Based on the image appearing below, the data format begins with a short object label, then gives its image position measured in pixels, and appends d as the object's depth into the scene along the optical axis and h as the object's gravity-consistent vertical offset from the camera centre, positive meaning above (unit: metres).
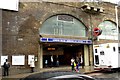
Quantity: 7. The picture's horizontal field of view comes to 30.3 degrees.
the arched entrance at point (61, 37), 24.23 +2.14
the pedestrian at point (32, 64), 22.15 -0.71
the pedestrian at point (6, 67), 20.02 -0.89
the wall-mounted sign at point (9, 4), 21.34 +5.16
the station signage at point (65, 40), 23.18 +1.84
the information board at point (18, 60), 21.55 -0.29
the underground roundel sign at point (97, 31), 27.28 +3.13
